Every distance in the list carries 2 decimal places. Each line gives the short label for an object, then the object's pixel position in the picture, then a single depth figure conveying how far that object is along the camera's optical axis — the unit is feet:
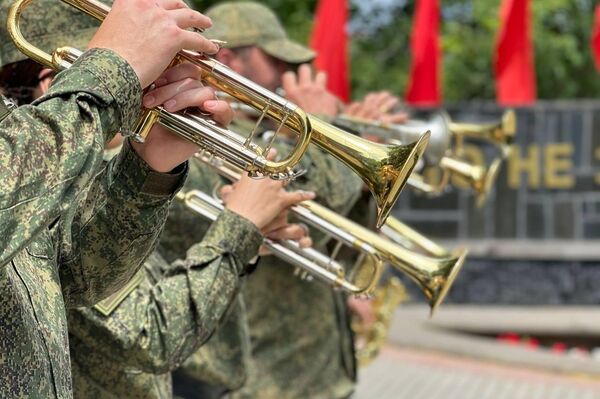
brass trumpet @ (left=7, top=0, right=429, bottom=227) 12.16
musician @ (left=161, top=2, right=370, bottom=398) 24.18
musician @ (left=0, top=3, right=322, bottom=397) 15.60
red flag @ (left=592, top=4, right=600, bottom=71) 72.32
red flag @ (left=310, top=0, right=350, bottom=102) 71.22
